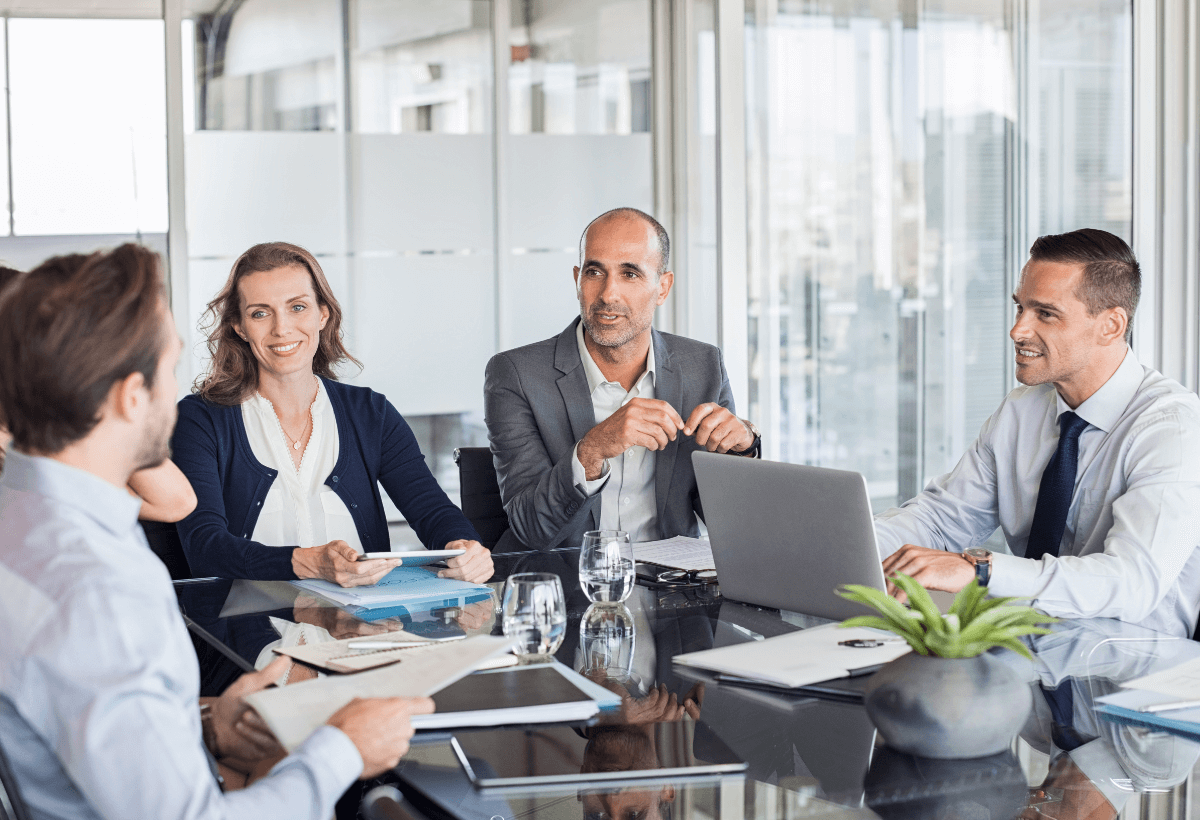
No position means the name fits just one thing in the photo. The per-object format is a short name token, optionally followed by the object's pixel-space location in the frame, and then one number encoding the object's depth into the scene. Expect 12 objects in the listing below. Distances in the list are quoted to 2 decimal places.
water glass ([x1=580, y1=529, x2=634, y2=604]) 1.69
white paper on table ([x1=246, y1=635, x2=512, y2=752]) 1.20
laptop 1.68
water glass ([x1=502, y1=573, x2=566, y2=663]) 1.45
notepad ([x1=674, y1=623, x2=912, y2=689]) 1.46
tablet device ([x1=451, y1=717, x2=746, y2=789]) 1.16
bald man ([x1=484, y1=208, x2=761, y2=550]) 2.54
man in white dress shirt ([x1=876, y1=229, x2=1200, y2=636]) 1.90
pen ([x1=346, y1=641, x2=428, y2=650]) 1.57
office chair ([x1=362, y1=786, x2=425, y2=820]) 1.21
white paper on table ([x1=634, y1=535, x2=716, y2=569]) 2.23
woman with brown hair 2.49
